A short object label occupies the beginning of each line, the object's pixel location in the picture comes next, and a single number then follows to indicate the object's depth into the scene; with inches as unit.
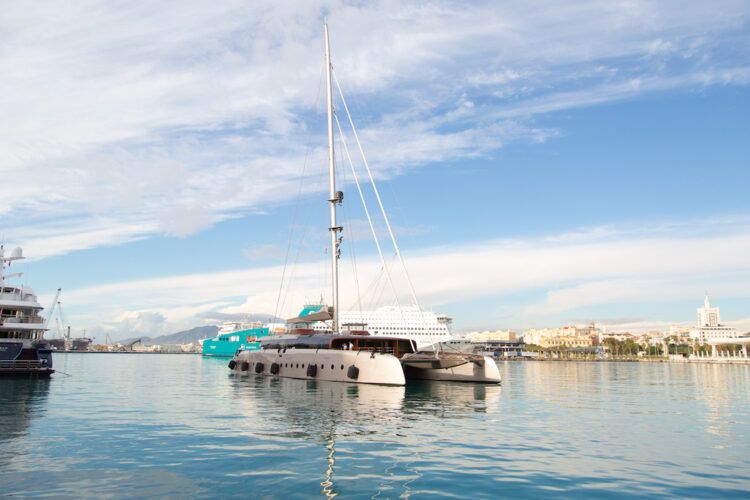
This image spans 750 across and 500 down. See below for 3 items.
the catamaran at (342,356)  1365.7
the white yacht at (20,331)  1621.6
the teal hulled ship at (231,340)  5123.0
